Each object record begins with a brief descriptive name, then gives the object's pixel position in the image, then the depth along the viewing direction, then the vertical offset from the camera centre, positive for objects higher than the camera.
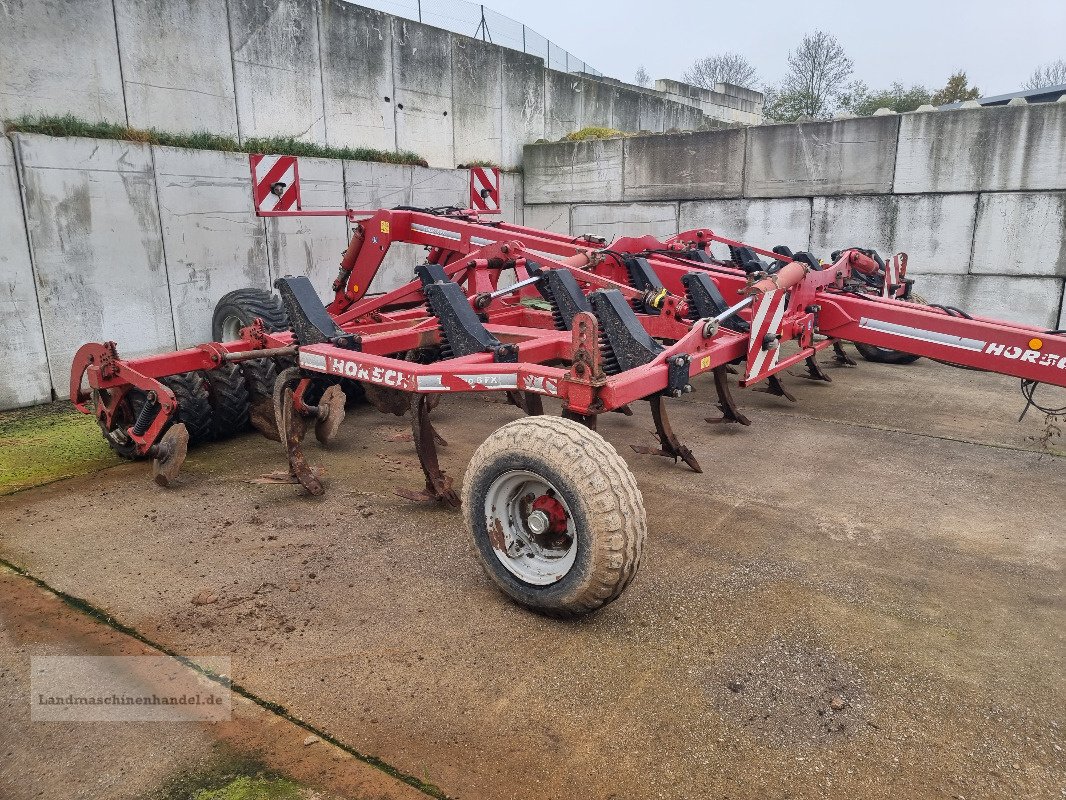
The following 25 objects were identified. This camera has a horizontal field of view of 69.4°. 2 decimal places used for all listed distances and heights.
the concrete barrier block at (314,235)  8.21 -0.02
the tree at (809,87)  27.28 +5.17
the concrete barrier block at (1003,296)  8.12 -0.71
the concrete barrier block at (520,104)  11.57 +1.92
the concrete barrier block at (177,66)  6.98 +1.57
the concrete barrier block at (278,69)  7.94 +1.74
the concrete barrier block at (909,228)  8.49 +0.02
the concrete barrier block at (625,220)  10.59 +0.16
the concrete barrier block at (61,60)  6.09 +1.42
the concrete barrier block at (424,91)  9.83 +1.83
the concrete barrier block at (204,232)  7.14 +0.02
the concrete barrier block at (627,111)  14.32 +2.24
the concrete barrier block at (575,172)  10.95 +0.87
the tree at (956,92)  24.42 +4.50
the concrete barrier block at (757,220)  9.56 +0.13
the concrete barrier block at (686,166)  9.88 +0.84
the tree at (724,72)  35.41 +7.26
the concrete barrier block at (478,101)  10.70 +1.84
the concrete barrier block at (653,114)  15.30 +2.32
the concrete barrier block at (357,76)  8.88 +1.84
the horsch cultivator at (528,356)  2.91 -0.64
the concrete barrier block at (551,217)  11.62 +0.22
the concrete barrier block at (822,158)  8.84 +0.84
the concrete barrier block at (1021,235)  7.96 -0.07
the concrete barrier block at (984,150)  7.91 +0.82
